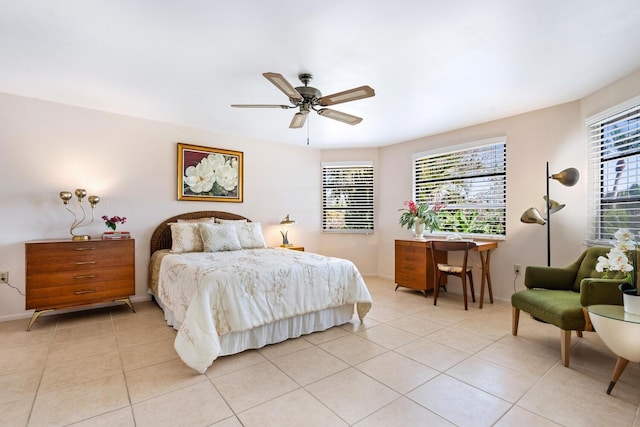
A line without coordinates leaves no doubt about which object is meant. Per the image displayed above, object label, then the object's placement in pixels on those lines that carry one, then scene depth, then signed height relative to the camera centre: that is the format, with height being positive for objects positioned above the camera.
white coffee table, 1.74 -0.71
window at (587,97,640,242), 2.78 +0.45
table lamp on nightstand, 4.96 -0.24
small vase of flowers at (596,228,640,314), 1.83 -0.32
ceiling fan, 2.27 +0.99
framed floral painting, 4.23 +0.61
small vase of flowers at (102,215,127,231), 3.51 -0.09
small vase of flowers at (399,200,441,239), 4.45 -0.05
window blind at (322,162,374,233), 5.60 +0.34
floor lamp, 3.05 +0.05
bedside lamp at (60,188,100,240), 3.29 +0.09
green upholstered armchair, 2.11 -0.69
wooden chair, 3.55 -0.68
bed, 2.19 -0.71
